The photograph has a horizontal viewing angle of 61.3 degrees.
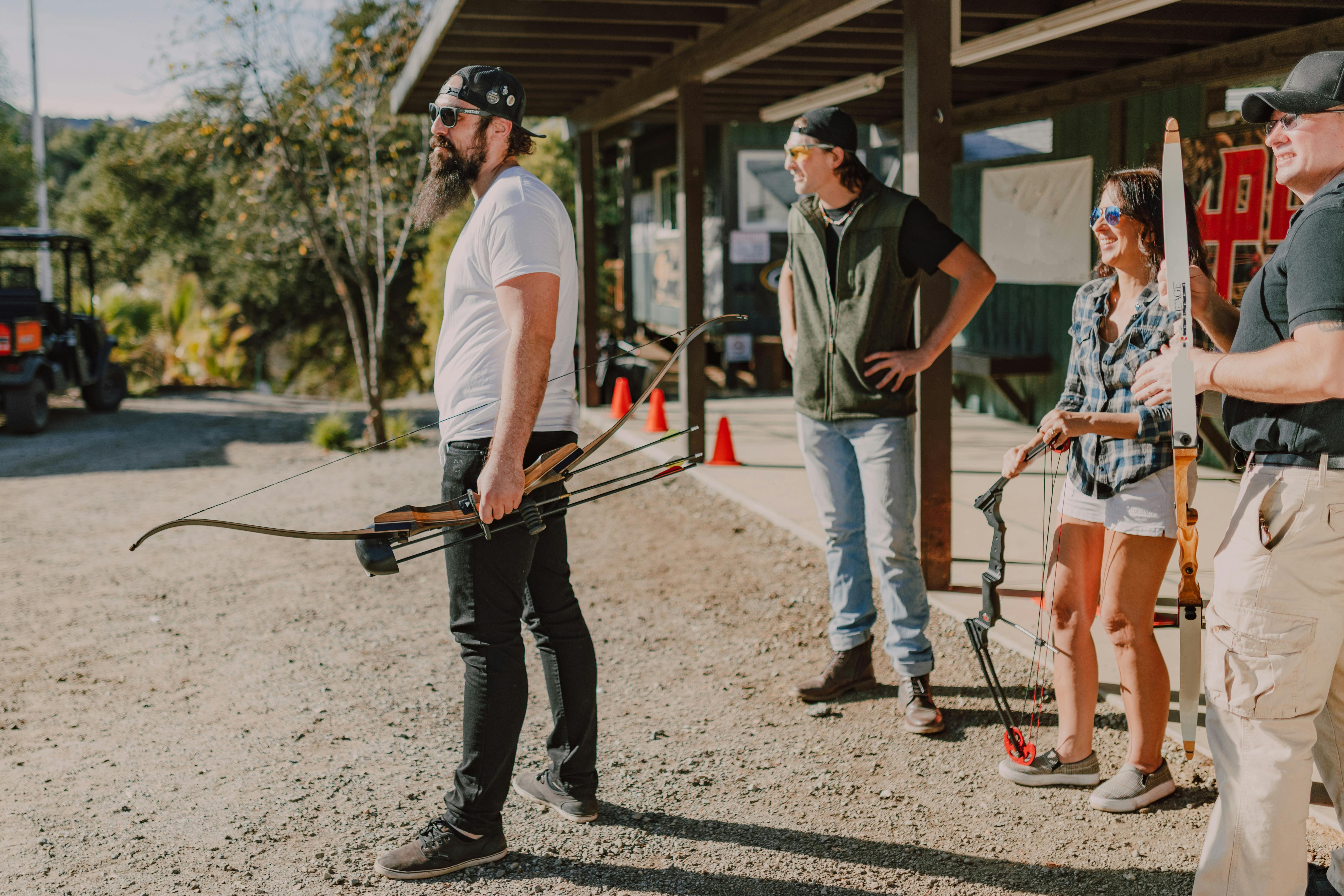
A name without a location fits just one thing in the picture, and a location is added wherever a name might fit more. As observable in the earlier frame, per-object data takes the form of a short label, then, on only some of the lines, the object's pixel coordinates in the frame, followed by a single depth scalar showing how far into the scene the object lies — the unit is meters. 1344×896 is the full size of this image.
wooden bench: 9.29
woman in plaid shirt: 2.88
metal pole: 22.38
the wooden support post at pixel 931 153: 4.90
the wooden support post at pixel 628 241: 14.45
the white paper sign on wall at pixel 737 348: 14.09
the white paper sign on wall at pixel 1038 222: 8.75
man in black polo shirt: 2.11
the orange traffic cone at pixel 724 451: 8.42
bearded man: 2.66
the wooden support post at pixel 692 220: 7.98
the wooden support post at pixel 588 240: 11.12
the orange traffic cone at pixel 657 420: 9.63
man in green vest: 3.65
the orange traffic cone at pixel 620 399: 10.12
